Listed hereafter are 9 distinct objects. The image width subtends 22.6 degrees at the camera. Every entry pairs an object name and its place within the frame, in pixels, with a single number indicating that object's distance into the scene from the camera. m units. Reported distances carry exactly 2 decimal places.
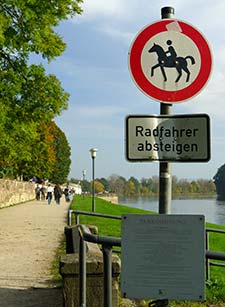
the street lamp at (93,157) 29.78
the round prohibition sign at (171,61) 4.04
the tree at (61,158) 91.19
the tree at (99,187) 129.07
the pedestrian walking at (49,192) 45.97
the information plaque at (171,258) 3.73
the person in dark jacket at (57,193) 44.75
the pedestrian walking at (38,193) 58.56
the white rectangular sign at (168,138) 3.93
